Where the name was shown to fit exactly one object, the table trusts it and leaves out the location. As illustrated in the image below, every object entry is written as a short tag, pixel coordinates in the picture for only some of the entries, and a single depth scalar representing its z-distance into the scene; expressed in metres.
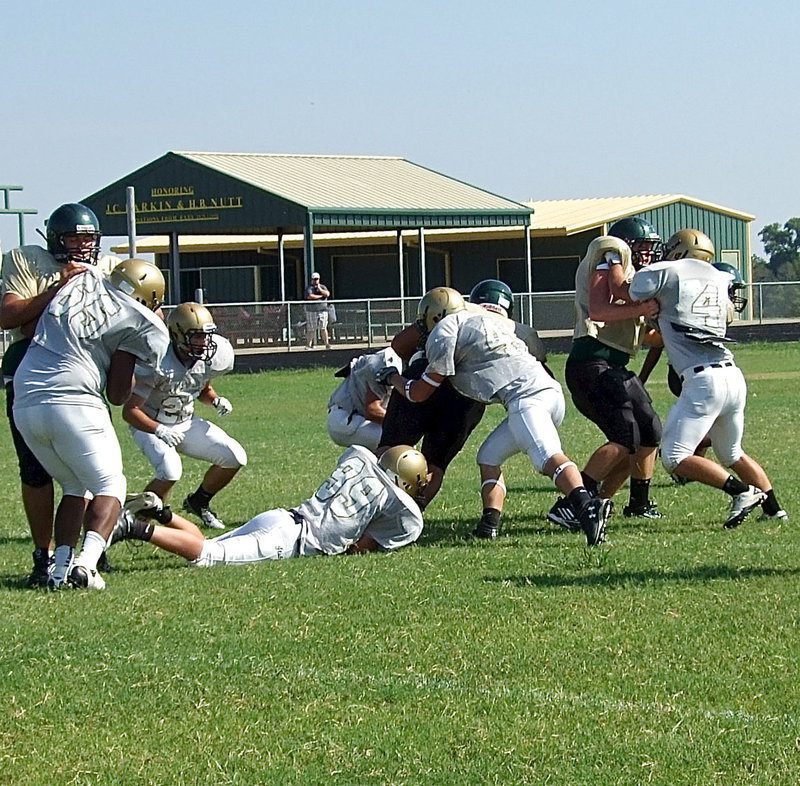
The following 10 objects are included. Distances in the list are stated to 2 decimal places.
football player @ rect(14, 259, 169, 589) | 14.35
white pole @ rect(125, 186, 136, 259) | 52.94
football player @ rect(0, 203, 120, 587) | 15.04
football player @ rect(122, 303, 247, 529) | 18.11
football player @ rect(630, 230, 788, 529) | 17.25
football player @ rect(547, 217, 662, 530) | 17.91
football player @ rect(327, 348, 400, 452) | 20.17
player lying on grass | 15.91
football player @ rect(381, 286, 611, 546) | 17.27
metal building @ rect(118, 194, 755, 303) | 86.44
